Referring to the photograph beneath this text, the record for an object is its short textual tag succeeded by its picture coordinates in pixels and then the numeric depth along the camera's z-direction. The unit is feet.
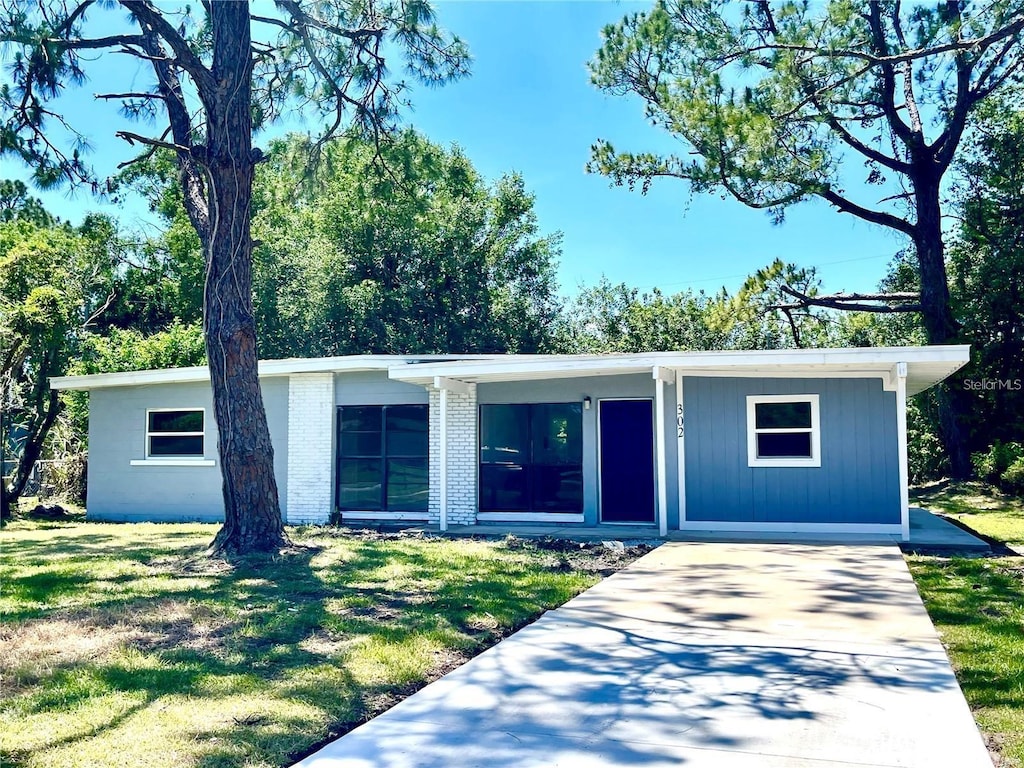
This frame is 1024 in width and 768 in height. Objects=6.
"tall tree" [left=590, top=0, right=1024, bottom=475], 49.73
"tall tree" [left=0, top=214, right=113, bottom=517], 52.60
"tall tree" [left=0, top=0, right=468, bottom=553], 32.83
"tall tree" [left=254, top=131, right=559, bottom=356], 82.89
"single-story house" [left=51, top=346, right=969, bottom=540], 37.73
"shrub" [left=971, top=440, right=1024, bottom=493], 58.34
